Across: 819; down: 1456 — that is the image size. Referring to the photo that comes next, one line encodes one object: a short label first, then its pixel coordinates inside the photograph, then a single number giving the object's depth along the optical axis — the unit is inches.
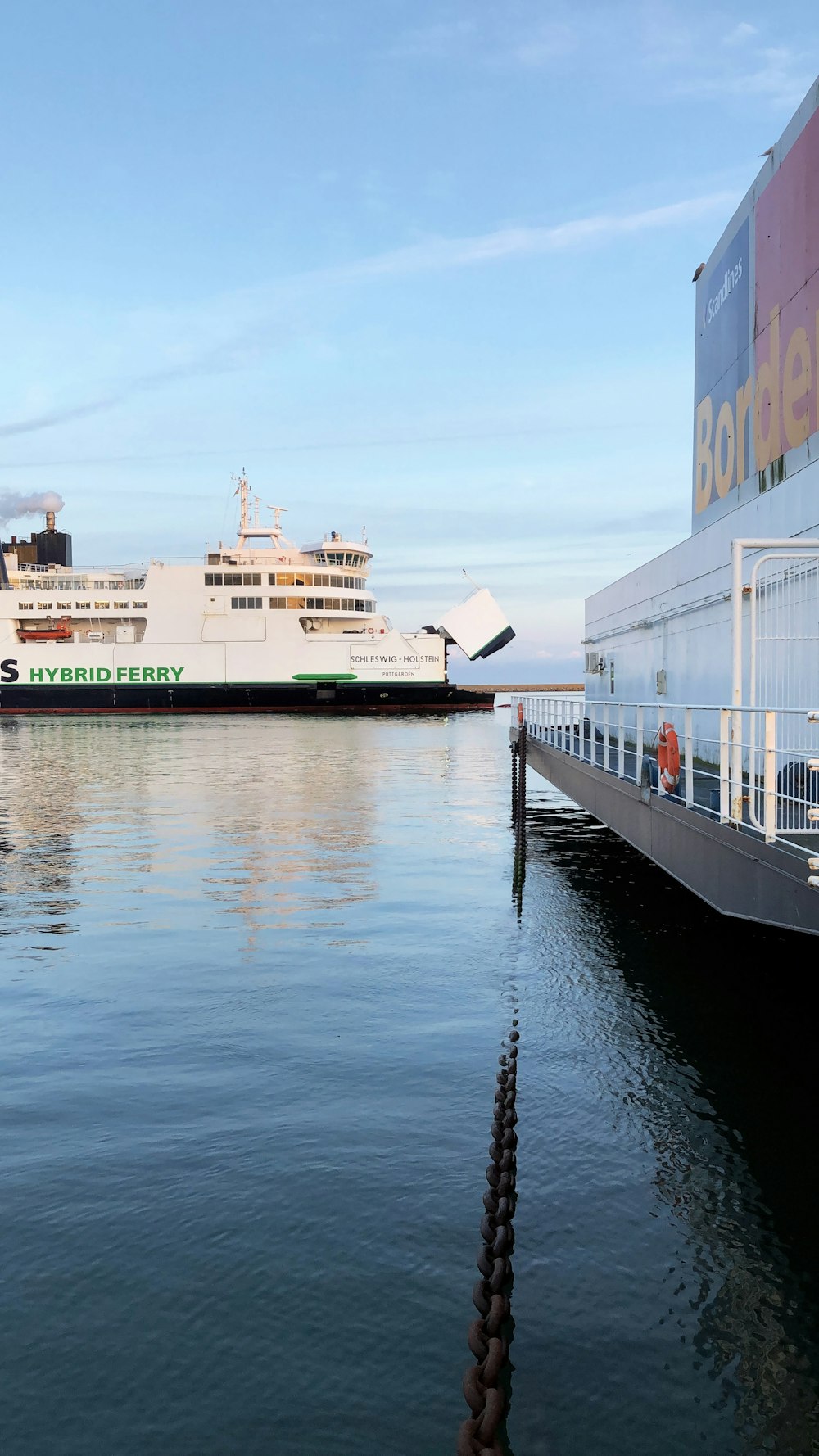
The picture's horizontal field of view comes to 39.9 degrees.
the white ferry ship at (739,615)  352.8
